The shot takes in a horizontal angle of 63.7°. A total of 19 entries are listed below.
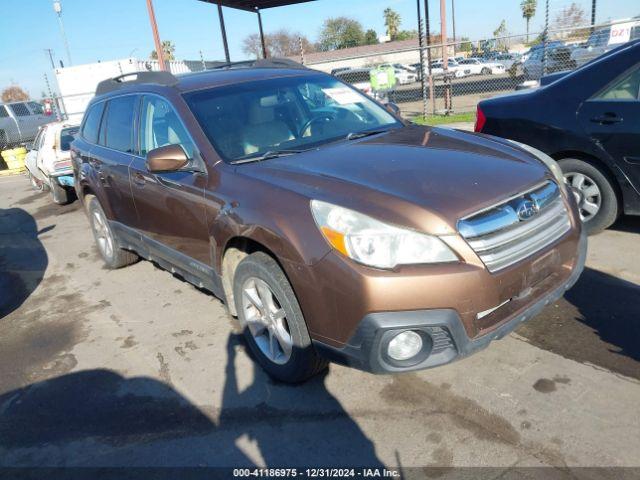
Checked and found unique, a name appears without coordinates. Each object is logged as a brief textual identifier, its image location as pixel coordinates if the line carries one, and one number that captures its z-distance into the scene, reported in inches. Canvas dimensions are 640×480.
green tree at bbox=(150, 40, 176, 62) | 2711.1
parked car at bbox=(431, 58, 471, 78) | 1295.5
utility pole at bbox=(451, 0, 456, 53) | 1972.2
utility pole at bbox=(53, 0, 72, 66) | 1437.7
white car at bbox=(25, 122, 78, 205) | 375.2
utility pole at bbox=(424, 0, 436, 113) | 533.6
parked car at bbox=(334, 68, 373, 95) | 1027.9
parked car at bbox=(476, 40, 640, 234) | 172.4
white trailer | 864.9
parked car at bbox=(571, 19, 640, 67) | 485.2
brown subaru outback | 95.0
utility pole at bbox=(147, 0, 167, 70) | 573.6
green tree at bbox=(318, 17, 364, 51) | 2947.8
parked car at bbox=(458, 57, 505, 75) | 1151.8
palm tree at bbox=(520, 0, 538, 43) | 2815.0
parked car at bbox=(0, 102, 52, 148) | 756.6
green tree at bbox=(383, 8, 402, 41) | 3420.3
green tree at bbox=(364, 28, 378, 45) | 3000.2
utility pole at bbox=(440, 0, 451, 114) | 530.0
